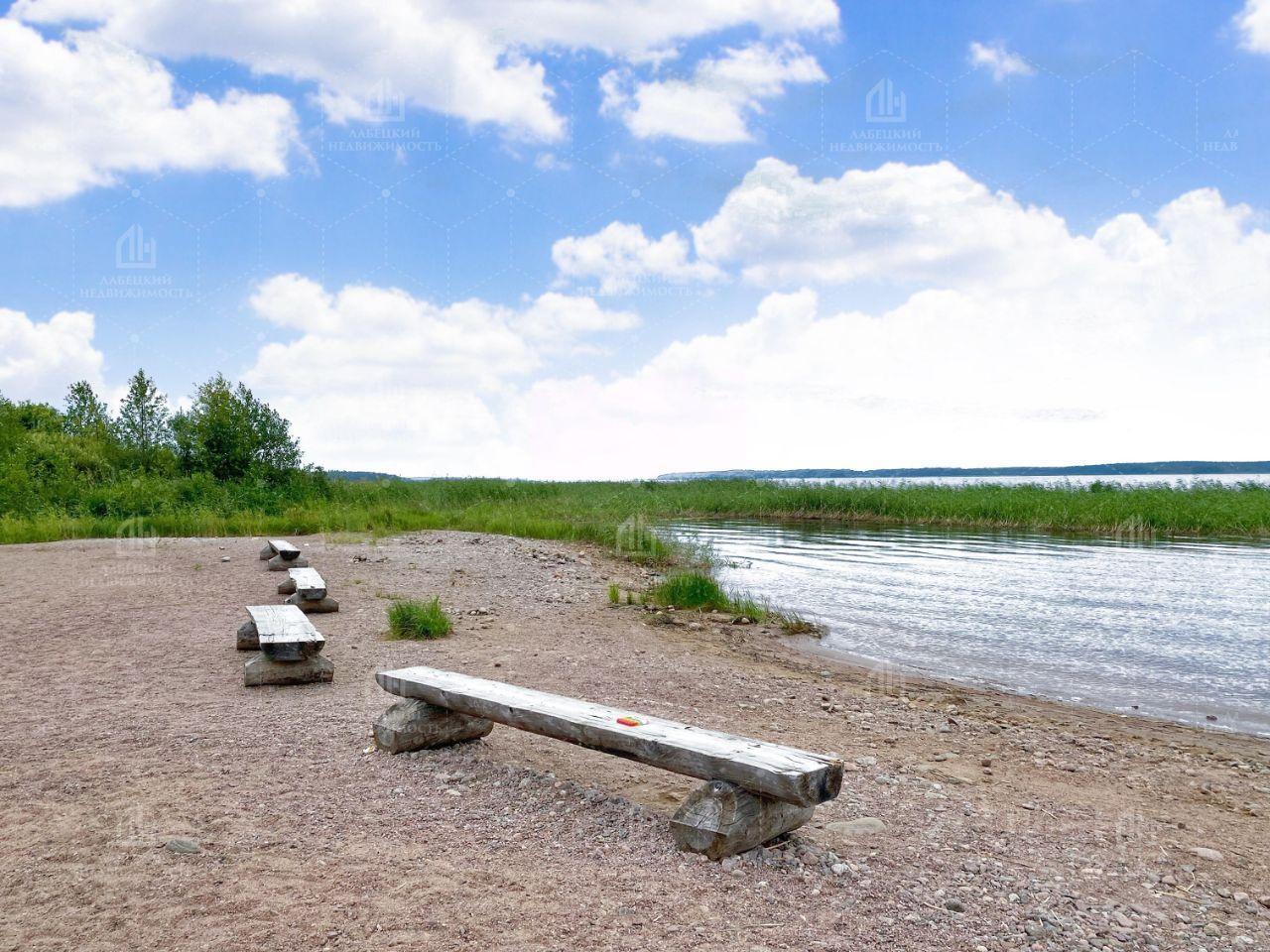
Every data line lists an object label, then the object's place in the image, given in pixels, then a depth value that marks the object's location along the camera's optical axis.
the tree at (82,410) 30.00
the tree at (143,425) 23.58
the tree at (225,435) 22.06
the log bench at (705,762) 3.34
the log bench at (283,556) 11.66
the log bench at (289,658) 6.18
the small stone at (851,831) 3.68
